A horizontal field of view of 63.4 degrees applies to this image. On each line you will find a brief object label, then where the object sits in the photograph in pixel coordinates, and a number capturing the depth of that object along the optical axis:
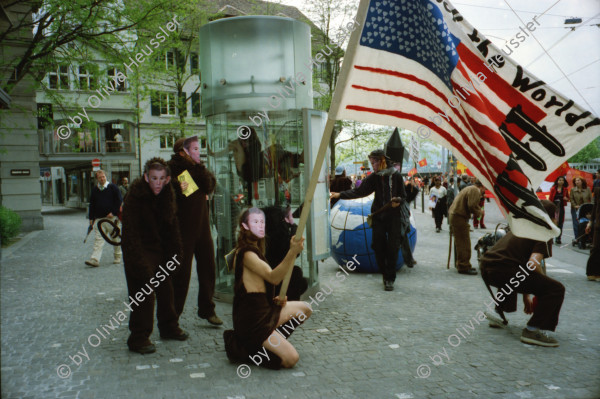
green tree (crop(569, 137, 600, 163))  87.06
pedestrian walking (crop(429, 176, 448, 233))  15.65
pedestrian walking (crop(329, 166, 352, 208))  10.19
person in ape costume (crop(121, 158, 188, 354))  4.52
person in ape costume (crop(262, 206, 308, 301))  5.46
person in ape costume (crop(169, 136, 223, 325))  5.27
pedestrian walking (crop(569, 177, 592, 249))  12.96
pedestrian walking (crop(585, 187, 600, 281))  7.75
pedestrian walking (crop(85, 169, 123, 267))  9.77
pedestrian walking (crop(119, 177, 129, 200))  21.36
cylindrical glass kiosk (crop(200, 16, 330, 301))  6.20
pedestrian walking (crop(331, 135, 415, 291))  7.20
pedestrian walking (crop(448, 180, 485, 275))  8.45
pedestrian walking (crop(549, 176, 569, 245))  13.54
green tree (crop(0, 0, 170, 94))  10.65
